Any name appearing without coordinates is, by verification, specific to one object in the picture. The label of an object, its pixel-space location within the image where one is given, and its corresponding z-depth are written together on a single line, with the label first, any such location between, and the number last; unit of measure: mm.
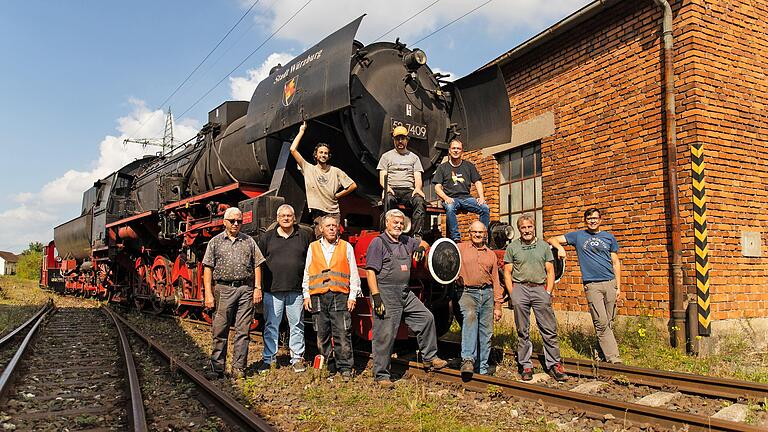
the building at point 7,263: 97812
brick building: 7020
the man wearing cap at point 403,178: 5895
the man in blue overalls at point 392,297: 5340
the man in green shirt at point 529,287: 5543
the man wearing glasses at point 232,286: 5695
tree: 51938
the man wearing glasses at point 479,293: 5586
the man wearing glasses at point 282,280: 5930
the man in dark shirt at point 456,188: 6105
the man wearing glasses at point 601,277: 6184
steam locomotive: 6051
